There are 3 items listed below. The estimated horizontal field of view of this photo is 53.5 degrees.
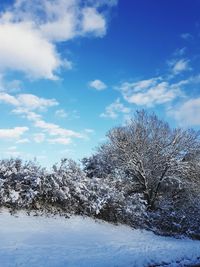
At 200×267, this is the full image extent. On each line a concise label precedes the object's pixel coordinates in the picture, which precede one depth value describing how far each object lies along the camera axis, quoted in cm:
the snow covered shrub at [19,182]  744
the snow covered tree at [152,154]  1229
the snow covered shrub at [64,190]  826
